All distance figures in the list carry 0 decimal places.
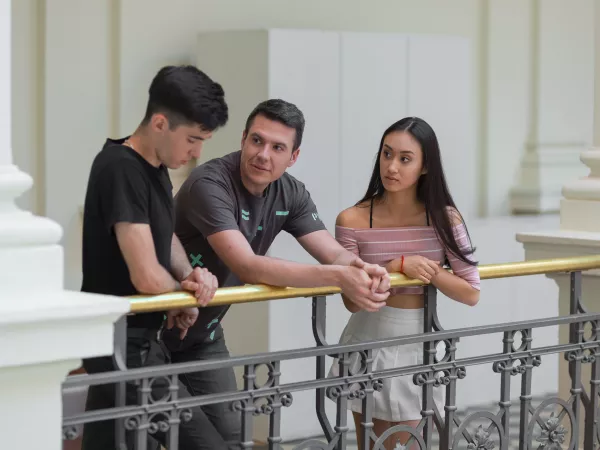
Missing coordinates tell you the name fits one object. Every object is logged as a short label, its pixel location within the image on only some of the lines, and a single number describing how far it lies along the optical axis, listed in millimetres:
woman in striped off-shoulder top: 4516
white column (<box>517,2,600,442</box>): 5309
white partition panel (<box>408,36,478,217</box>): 8898
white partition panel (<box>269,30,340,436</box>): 8148
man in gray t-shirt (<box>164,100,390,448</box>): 4035
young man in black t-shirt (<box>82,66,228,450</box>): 3639
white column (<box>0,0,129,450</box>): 3031
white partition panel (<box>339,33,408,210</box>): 8500
